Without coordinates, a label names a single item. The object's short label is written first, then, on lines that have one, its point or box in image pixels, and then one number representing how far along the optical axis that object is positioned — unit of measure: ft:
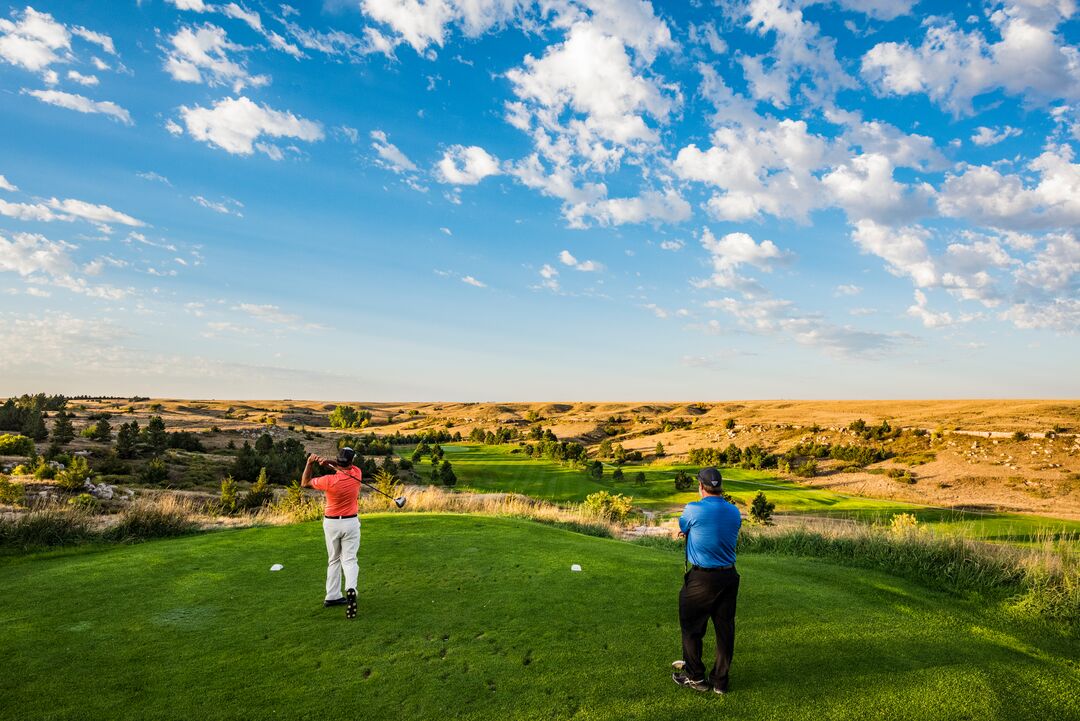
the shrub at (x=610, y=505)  88.85
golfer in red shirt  24.93
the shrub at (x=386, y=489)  60.54
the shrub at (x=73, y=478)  74.54
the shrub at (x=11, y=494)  59.57
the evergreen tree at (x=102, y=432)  144.47
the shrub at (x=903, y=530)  40.96
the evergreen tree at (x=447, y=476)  147.84
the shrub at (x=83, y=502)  46.93
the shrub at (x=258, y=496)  80.53
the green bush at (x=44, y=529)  37.84
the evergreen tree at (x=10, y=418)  150.20
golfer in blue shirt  18.08
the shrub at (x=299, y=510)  50.70
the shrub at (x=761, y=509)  104.78
